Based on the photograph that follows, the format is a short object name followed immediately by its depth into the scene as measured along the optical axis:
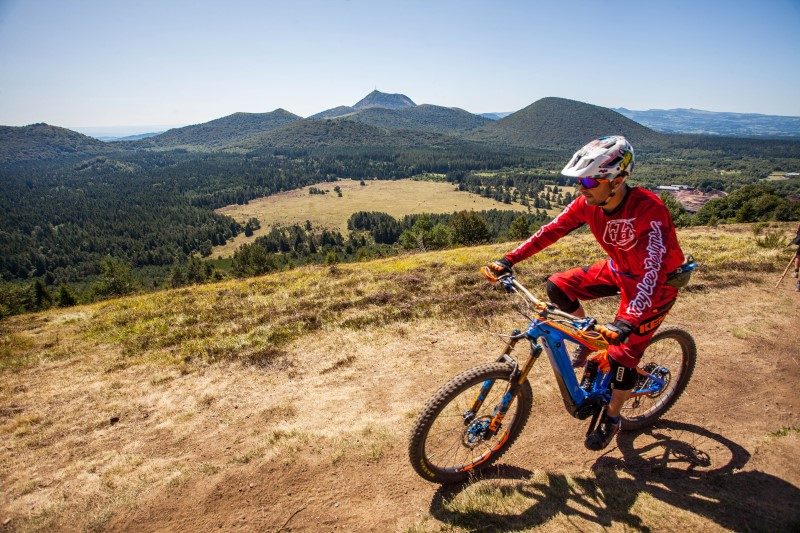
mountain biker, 4.85
